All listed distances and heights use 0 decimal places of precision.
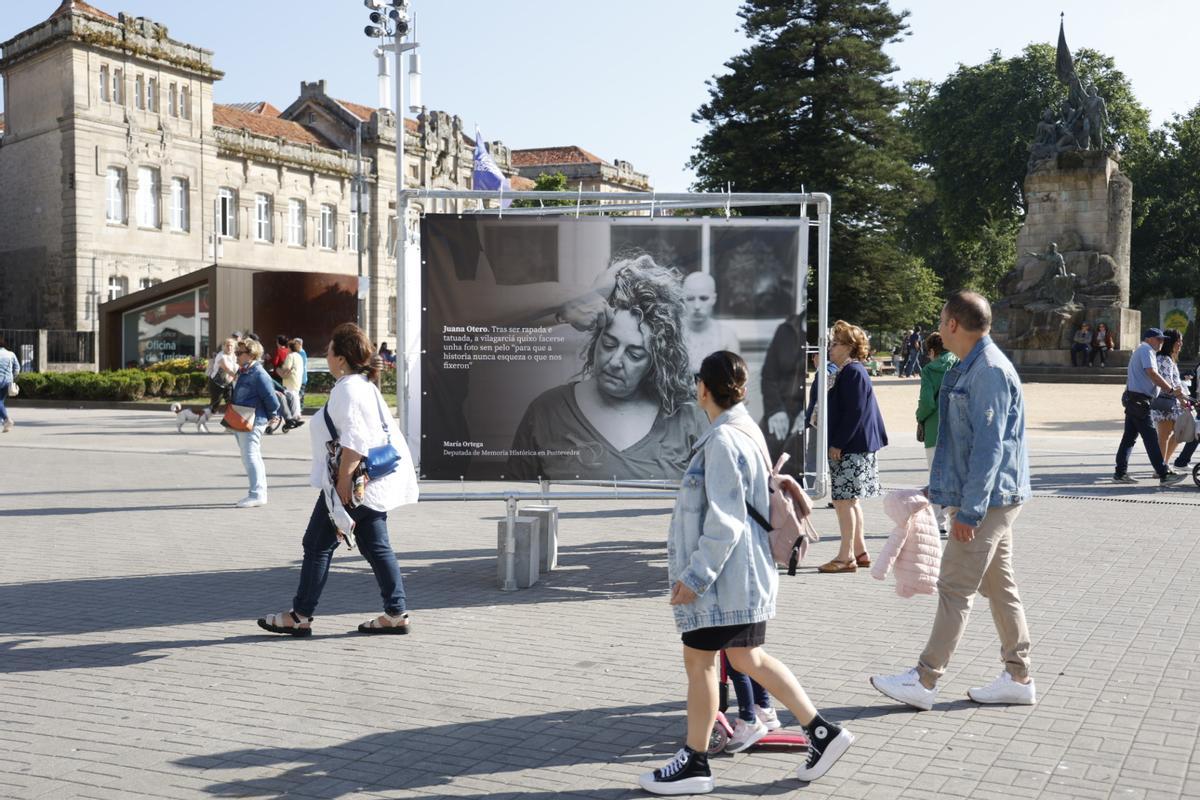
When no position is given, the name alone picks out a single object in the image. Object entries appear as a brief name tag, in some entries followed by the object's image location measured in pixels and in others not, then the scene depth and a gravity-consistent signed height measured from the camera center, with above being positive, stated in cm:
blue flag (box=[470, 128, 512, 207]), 2038 +295
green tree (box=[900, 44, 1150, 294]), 5894 +1089
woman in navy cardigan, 944 -62
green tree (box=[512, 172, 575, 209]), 5868 +811
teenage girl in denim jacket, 447 -81
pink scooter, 505 -158
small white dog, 2295 -121
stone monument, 3872 +333
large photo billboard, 848 +12
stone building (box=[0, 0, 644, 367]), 4878 +744
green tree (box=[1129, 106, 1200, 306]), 6044 +695
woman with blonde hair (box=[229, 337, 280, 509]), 1270 -51
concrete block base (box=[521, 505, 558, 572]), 899 -134
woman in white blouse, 682 -76
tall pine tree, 4431 +803
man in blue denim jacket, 552 -61
